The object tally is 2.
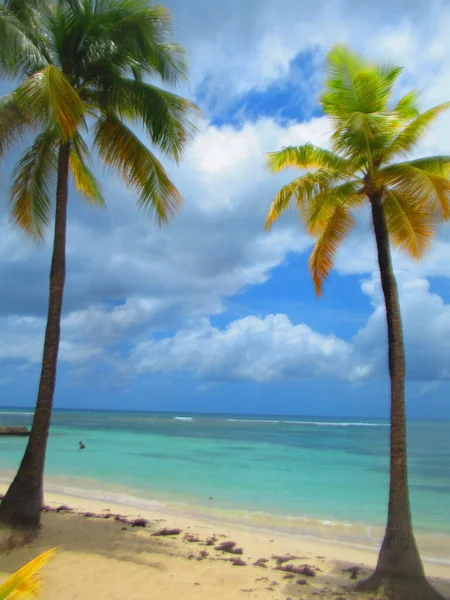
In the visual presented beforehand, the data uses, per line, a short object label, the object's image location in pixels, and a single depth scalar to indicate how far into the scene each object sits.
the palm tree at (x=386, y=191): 6.98
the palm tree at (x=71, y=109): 8.51
